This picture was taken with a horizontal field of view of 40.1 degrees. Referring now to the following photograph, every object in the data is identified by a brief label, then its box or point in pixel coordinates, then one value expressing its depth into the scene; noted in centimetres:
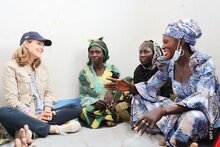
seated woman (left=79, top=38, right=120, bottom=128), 285
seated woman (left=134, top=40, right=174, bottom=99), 286
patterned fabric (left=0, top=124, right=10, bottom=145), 241
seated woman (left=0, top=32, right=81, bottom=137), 246
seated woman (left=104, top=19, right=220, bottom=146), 199
